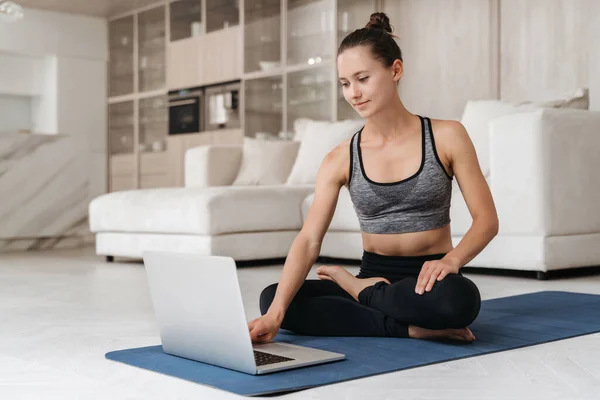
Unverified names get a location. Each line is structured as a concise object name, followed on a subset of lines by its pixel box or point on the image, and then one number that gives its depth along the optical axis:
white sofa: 3.63
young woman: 1.90
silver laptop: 1.62
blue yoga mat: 1.58
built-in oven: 8.08
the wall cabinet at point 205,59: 7.62
